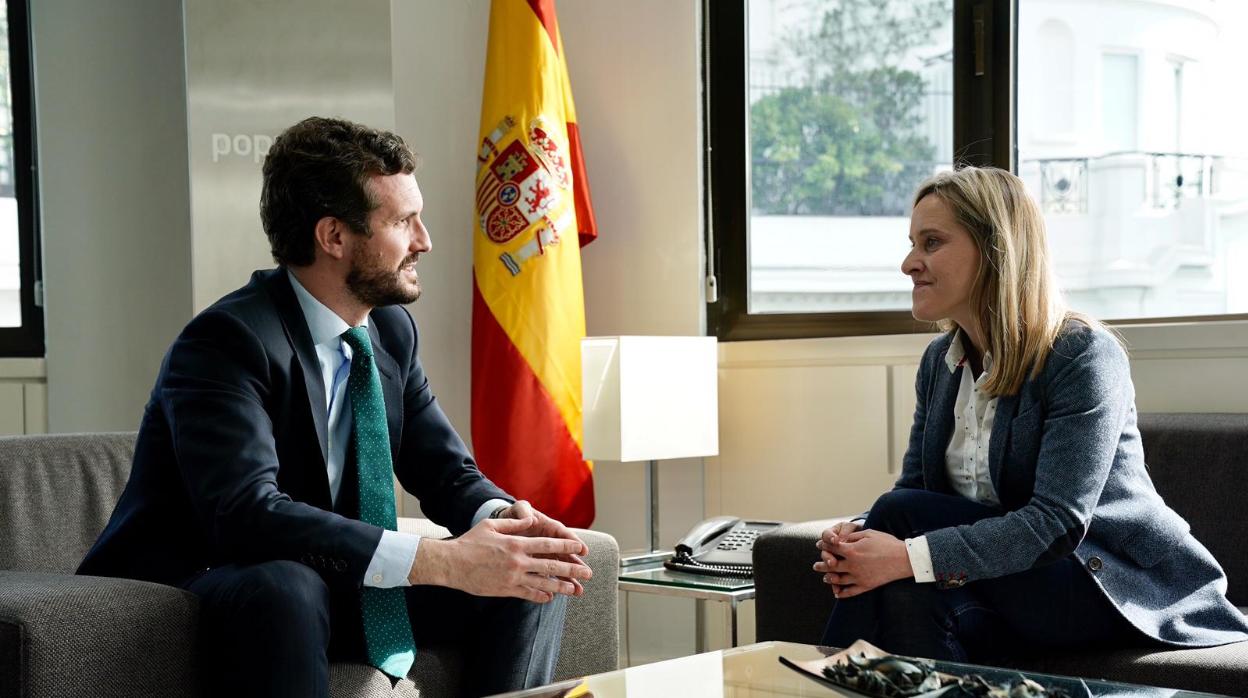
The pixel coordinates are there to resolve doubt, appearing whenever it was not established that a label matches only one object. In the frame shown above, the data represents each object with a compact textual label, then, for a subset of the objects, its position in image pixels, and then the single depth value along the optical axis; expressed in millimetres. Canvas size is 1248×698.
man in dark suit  1728
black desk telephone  2658
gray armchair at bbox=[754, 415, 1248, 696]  2230
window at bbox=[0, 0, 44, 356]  3879
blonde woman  1898
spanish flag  3369
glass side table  2469
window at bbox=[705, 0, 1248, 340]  2914
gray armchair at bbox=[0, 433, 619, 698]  1552
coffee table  1435
